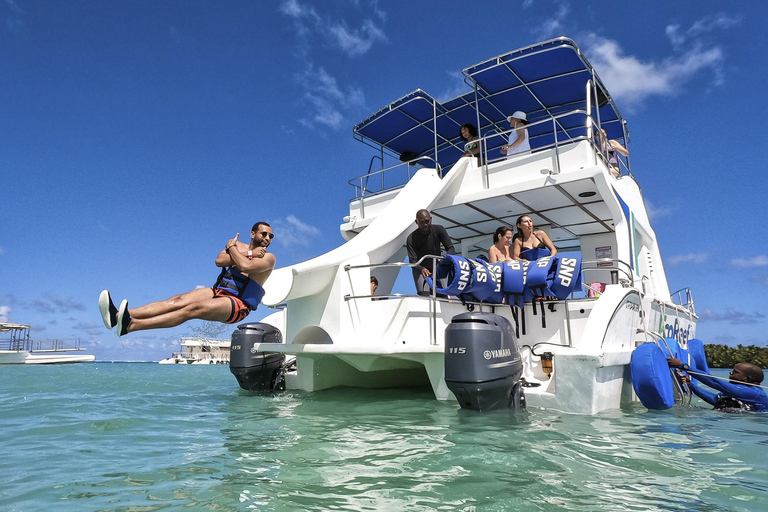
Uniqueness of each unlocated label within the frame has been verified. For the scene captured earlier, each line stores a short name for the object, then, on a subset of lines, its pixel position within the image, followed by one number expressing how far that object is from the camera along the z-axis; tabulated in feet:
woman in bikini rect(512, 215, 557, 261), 26.30
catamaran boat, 21.44
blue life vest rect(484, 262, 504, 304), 23.21
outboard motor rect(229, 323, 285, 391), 27.89
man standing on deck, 25.90
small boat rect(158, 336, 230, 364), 146.72
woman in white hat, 30.78
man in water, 21.52
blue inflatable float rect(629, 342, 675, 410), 20.66
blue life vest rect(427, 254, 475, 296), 22.15
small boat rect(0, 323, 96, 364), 104.68
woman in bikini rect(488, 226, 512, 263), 27.09
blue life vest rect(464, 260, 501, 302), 22.75
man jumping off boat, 14.61
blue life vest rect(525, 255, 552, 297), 22.33
